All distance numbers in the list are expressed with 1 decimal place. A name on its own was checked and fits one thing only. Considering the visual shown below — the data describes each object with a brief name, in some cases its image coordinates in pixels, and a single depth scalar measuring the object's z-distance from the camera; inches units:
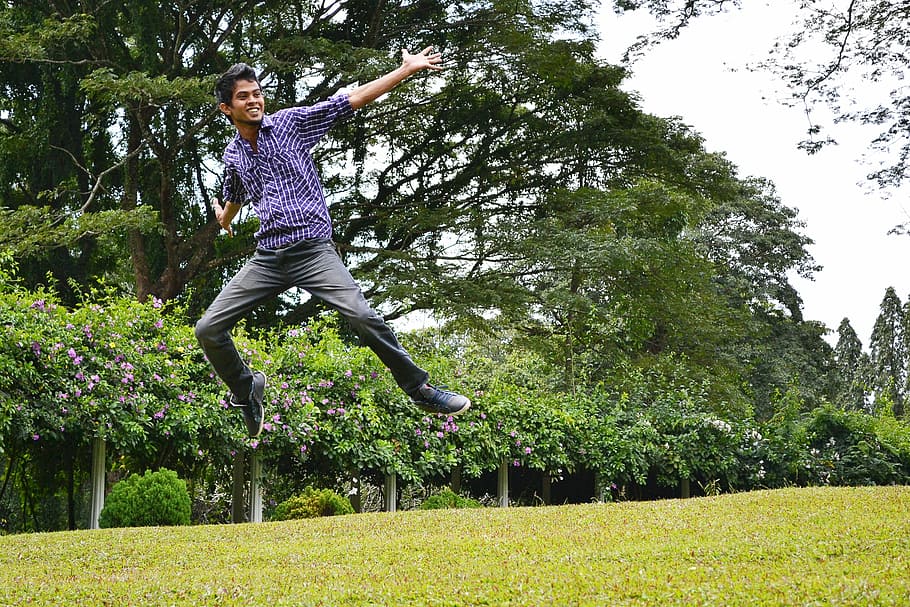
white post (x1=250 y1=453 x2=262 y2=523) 434.9
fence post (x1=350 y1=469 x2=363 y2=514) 479.8
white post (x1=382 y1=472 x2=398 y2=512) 470.3
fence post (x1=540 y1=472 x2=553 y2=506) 553.6
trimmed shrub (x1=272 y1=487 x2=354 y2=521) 413.4
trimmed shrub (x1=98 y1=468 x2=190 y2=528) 375.9
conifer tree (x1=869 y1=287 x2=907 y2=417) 1318.9
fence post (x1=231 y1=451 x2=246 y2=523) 443.8
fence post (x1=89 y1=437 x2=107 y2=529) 395.9
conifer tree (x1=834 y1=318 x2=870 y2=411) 1304.1
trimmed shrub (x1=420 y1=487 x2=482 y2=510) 450.7
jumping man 176.1
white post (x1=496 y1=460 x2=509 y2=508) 521.7
